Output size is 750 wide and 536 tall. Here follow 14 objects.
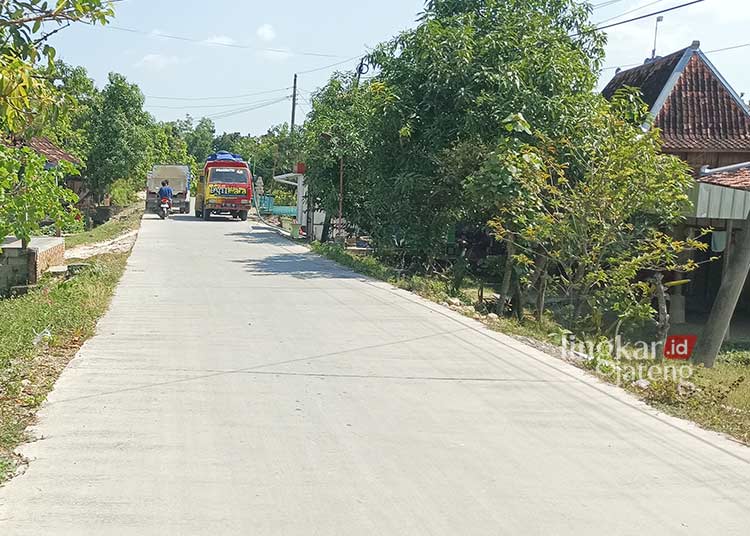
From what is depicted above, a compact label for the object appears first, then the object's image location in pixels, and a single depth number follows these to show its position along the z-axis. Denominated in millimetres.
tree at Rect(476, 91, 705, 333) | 11602
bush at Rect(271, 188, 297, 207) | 45812
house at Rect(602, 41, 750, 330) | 19466
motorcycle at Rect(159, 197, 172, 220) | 35562
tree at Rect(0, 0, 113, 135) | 4836
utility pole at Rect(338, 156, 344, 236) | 22703
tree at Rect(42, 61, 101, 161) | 34062
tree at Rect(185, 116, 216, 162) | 97938
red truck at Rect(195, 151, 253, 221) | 34969
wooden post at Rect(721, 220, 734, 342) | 16625
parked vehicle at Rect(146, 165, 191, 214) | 41125
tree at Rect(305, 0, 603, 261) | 15398
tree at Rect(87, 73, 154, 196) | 38406
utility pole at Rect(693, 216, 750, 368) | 12312
